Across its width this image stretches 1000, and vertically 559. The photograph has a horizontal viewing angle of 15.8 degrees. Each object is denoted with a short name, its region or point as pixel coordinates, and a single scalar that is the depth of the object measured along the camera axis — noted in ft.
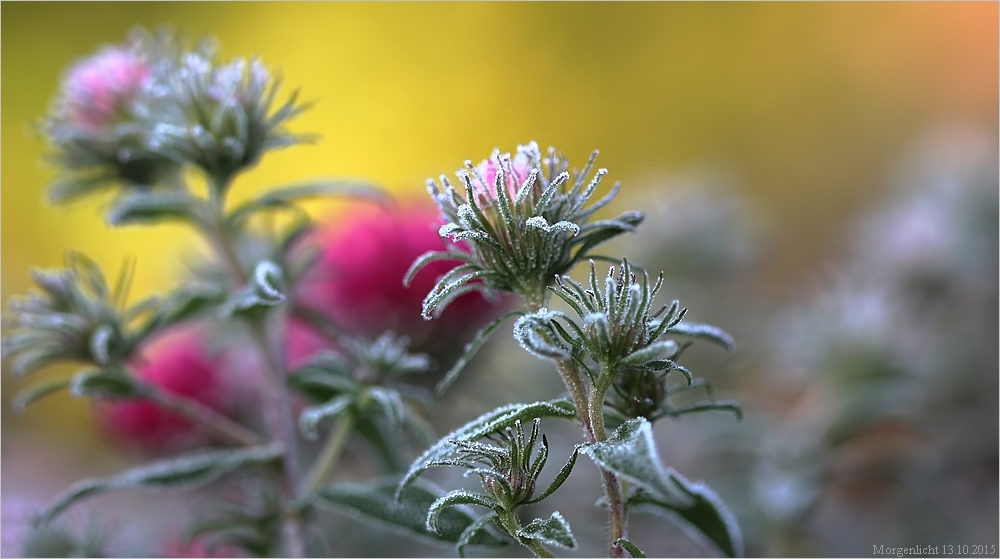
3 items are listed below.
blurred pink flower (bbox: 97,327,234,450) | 1.51
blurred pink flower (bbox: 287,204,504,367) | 1.45
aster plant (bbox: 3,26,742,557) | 1.17
